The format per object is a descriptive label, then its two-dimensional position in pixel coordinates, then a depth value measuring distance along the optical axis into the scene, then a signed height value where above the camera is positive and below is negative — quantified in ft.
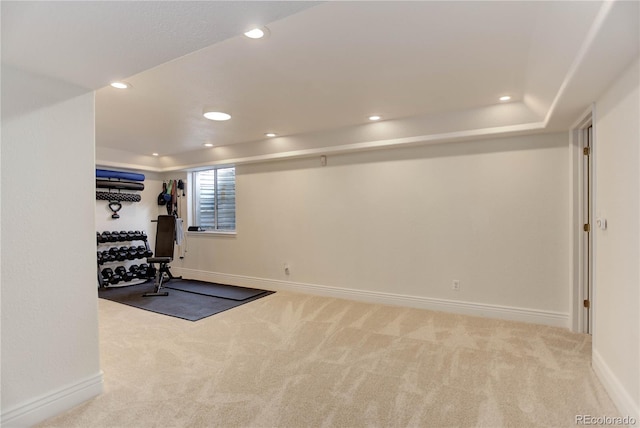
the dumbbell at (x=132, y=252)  19.67 -2.37
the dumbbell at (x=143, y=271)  19.98 -3.54
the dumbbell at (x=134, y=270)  19.62 -3.41
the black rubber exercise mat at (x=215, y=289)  16.14 -4.09
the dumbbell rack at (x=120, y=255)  18.62 -2.46
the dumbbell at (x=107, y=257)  18.52 -2.46
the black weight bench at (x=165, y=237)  18.81 -1.40
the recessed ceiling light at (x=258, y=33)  6.60 +3.69
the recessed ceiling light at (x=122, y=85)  9.33 +3.71
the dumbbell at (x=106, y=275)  18.49 -3.47
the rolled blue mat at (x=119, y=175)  18.81 +2.33
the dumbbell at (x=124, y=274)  19.08 -3.55
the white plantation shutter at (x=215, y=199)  20.31 +0.91
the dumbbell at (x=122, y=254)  19.16 -2.42
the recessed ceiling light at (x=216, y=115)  11.10 +3.35
